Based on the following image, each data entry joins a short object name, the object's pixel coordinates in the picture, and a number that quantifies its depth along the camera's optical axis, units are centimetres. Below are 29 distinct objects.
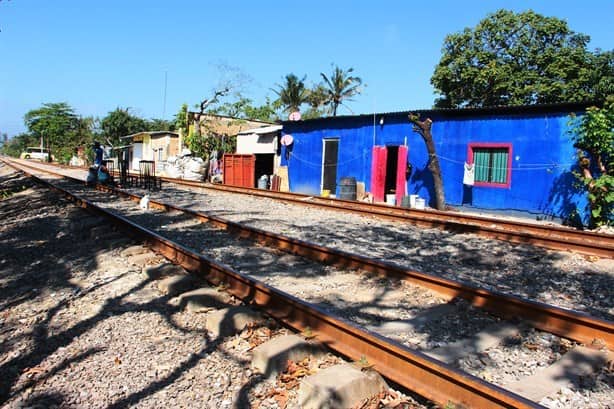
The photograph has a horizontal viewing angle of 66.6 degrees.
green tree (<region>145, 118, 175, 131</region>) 6744
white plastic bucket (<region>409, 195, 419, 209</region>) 1588
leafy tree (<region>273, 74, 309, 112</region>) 5066
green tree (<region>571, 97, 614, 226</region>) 1152
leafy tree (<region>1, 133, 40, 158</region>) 11078
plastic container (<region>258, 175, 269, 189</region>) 2386
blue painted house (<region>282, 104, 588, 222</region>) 1349
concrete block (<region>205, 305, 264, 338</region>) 396
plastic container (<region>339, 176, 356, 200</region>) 1805
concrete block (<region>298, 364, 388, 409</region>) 273
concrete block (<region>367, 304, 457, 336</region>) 405
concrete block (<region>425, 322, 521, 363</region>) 355
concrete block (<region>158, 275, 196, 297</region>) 510
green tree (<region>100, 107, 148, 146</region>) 6125
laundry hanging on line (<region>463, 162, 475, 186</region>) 1540
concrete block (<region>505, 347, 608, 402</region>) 300
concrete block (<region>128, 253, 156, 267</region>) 642
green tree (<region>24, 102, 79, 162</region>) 7544
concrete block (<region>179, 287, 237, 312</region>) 450
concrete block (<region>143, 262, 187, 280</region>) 568
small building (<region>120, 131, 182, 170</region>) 4116
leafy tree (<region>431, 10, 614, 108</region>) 3103
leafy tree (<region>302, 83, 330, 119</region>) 4891
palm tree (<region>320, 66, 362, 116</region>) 4628
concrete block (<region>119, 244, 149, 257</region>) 694
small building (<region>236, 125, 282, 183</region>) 2456
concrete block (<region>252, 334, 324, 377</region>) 327
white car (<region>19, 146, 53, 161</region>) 8211
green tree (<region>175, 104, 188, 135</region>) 3594
